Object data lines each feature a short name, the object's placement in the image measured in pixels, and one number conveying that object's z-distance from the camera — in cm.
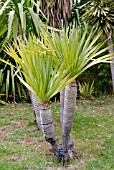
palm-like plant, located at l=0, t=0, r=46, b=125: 379
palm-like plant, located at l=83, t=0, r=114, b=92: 680
